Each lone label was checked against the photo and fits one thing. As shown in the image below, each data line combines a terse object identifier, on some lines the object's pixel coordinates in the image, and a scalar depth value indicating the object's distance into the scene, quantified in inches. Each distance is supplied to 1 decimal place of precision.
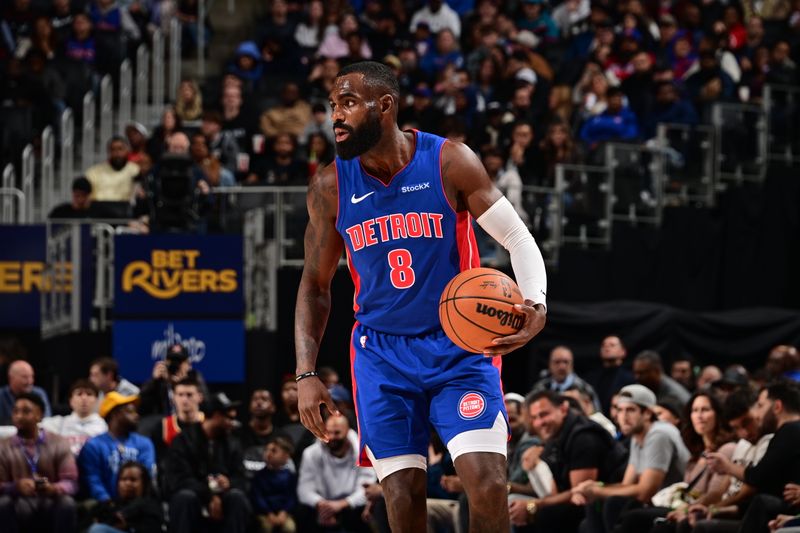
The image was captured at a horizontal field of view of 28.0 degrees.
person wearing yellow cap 537.6
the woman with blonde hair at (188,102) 800.9
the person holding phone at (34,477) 516.1
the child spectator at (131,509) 524.7
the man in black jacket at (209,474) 529.3
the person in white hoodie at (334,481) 540.7
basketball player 286.2
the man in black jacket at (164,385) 587.8
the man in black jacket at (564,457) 484.7
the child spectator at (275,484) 544.7
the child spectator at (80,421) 556.1
